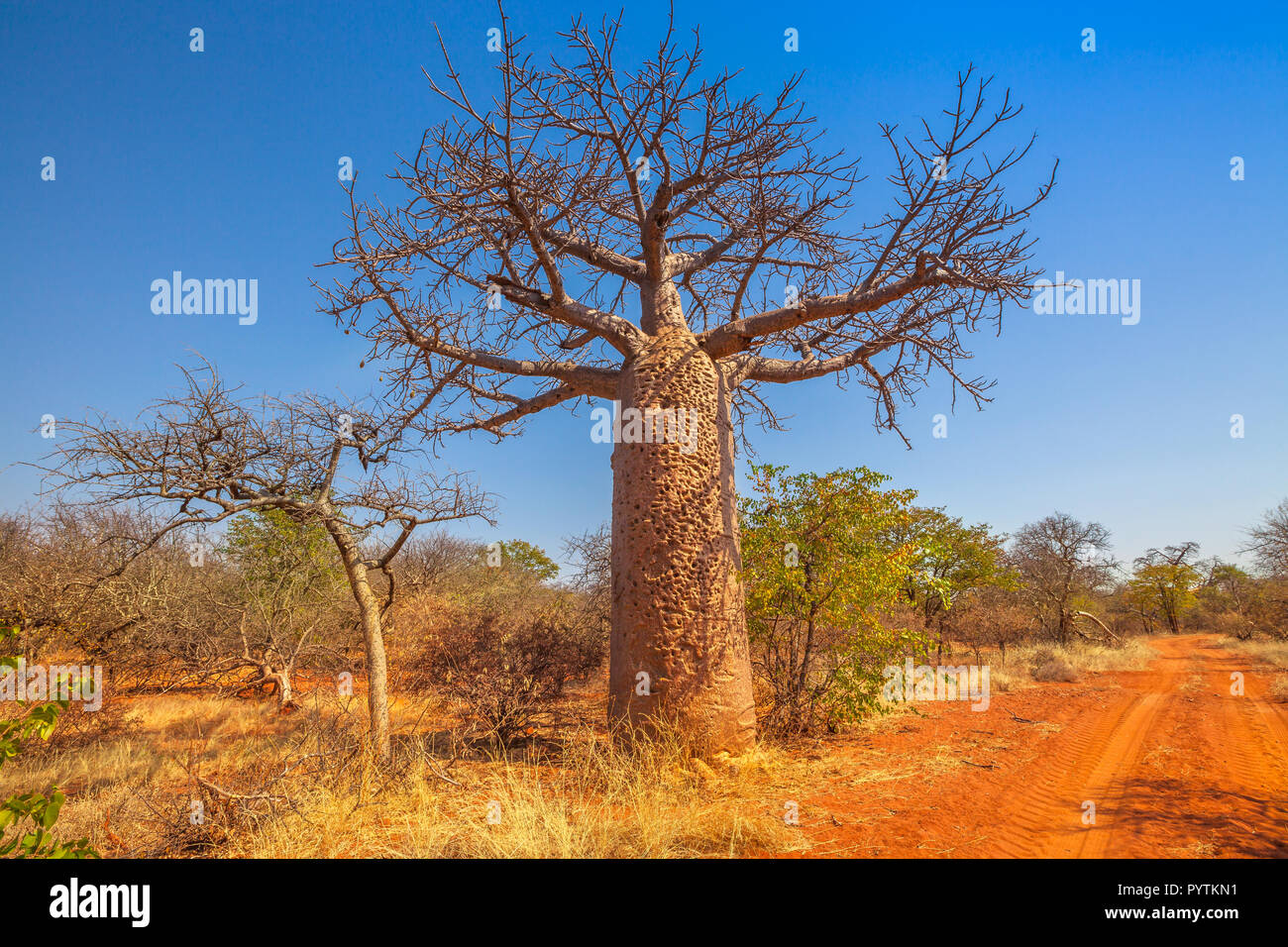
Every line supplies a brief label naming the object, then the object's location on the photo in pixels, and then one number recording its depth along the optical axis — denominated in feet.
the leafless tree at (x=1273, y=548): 51.37
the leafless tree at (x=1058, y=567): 52.65
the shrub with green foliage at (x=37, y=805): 5.35
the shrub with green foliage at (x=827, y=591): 18.69
